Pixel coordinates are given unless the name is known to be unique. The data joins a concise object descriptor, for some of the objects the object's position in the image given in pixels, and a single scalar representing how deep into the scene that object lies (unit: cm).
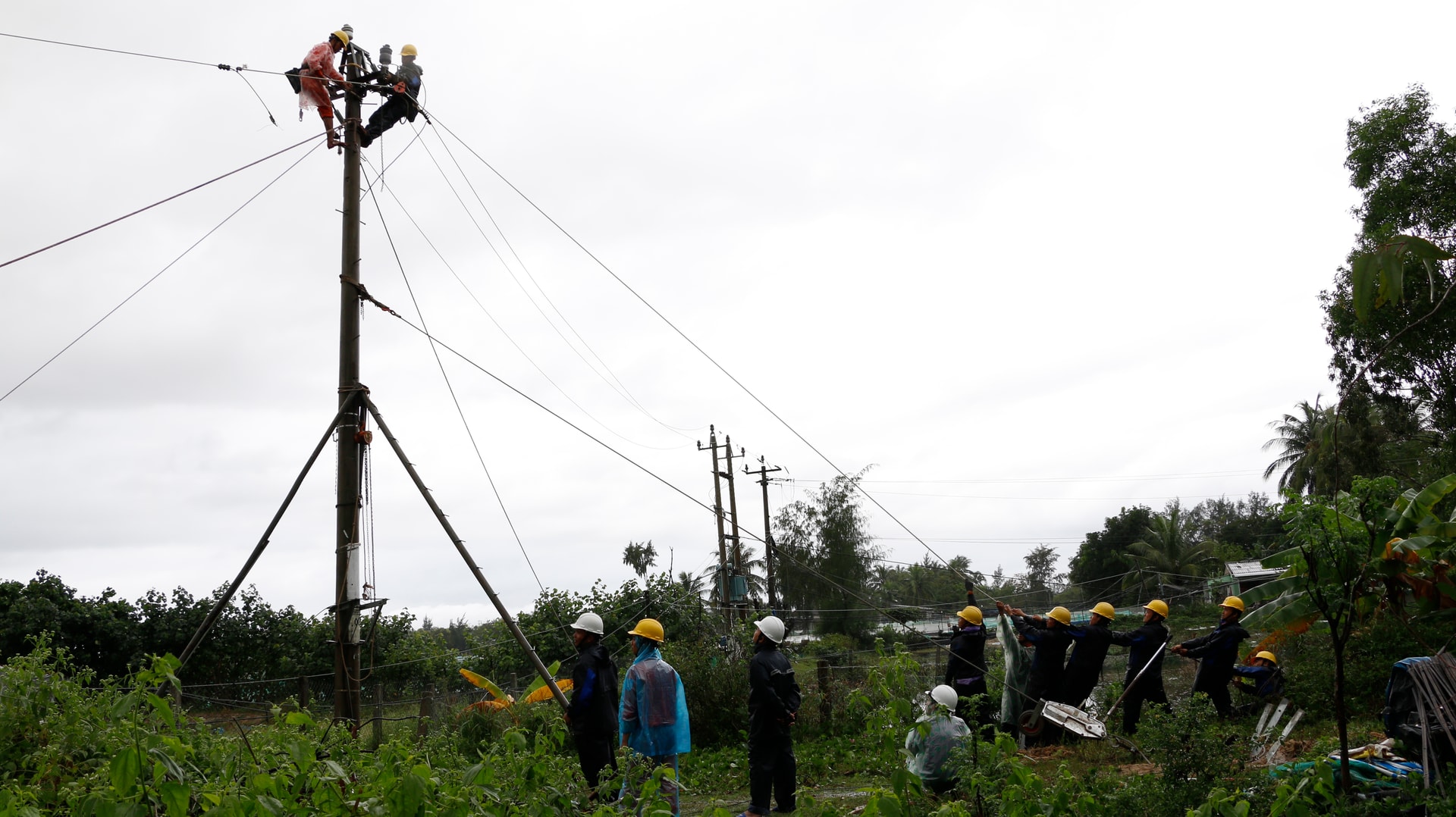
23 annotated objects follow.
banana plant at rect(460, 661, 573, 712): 1229
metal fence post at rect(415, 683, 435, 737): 1229
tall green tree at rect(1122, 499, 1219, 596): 4409
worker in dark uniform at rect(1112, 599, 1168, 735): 1017
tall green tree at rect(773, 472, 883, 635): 3838
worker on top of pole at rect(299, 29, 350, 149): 1005
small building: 2811
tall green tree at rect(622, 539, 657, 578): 4531
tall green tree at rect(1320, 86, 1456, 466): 1809
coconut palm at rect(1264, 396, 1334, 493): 3841
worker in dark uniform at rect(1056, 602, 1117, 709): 1068
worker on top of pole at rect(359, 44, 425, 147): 1045
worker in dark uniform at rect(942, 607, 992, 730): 1056
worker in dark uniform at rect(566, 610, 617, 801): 805
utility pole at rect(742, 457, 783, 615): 2886
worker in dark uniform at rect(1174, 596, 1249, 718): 980
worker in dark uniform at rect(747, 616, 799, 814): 800
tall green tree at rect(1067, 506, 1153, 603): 4791
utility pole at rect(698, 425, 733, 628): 2666
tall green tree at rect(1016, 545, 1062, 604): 7275
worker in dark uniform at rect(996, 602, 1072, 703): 1080
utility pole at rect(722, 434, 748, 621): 2856
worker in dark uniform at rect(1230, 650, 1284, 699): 1041
